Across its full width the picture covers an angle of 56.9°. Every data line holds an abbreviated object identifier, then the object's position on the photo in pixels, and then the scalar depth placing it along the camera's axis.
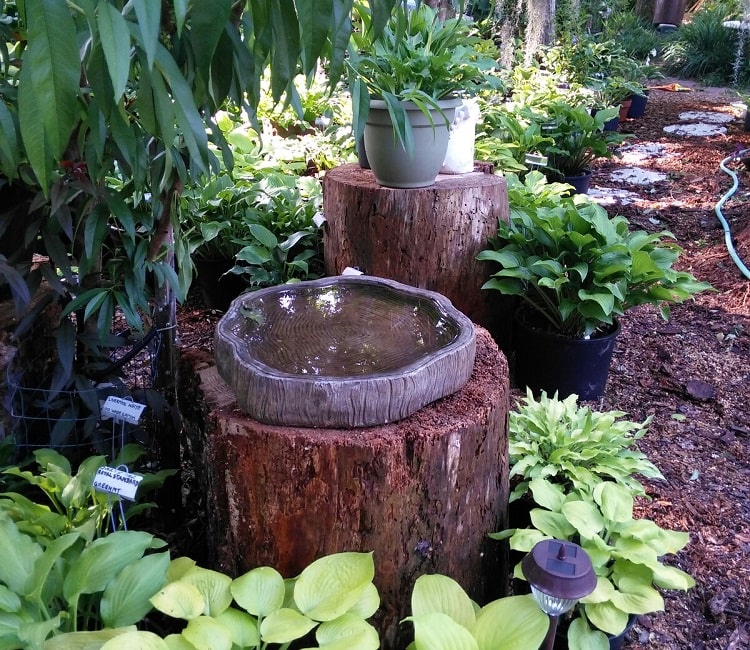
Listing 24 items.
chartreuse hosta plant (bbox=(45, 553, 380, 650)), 1.23
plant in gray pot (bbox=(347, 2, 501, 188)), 2.49
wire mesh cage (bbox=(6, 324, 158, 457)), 1.75
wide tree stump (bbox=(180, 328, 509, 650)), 1.39
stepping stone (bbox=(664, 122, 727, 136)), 7.66
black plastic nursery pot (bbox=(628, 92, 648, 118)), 8.50
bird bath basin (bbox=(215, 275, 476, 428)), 1.38
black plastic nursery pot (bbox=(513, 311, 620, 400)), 2.76
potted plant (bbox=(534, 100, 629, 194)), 5.09
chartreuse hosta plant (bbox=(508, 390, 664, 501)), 1.87
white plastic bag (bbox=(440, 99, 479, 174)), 2.95
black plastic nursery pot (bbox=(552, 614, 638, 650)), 1.63
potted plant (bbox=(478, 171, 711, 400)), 2.63
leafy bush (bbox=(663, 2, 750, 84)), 11.25
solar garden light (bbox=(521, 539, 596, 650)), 1.22
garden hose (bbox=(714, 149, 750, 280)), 3.90
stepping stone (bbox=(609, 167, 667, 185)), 6.01
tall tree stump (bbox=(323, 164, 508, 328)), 2.74
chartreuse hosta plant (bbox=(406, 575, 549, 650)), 1.23
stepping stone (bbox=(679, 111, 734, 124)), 8.38
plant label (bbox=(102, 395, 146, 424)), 1.60
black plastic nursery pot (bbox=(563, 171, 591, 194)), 5.18
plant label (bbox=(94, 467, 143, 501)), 1.44
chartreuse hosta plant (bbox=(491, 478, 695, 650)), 1.51
